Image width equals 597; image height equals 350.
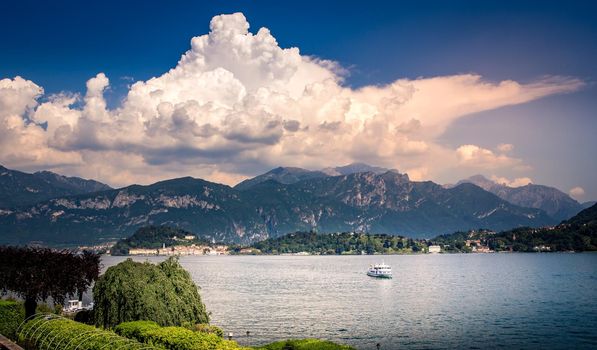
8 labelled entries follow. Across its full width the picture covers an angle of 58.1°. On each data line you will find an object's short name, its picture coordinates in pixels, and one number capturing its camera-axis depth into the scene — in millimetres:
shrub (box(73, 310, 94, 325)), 65612
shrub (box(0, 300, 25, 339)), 53062
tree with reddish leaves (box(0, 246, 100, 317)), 69812
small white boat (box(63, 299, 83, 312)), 87125
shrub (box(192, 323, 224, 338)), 62969
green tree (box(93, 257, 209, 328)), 60906
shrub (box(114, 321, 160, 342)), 45506
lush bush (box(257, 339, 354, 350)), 40969
